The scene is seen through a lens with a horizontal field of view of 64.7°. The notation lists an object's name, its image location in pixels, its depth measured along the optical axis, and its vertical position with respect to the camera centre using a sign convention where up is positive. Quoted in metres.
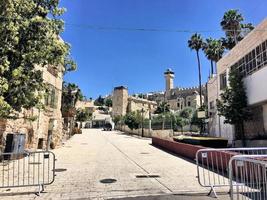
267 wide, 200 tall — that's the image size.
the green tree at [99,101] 114.53 +11.92
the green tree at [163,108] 60.43 +4.39
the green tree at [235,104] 16.43 +1.59
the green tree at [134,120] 36.96 +0.55
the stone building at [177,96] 78.65 +11.77
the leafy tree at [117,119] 61.50 +1.01
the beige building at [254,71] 14.50 +4.04
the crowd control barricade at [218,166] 7.04 -1.75
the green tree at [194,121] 39.16 +0.52
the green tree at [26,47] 6.51 +2.59
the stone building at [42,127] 11.06 -0.40
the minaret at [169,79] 92.13 +19.38
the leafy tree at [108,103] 104.73 +10.01
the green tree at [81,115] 46.17 +1.69
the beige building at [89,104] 92.04 +8.39
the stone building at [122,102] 79.90 +8.23
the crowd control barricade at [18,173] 6.87 -1.99
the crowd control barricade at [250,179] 4.41 -1.28
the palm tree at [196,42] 39.63 +15.27
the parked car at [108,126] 58.76 -0.98
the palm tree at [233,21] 31.13 +15.36
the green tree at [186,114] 43.39 +2.44
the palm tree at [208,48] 35.02 +12.97
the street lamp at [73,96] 33.18 +4.28
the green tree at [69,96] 26.10 +4.23
